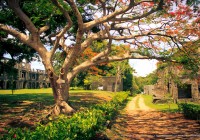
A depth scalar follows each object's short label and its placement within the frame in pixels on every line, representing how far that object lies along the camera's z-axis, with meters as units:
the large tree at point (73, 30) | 12.06
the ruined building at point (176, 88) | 28.28
